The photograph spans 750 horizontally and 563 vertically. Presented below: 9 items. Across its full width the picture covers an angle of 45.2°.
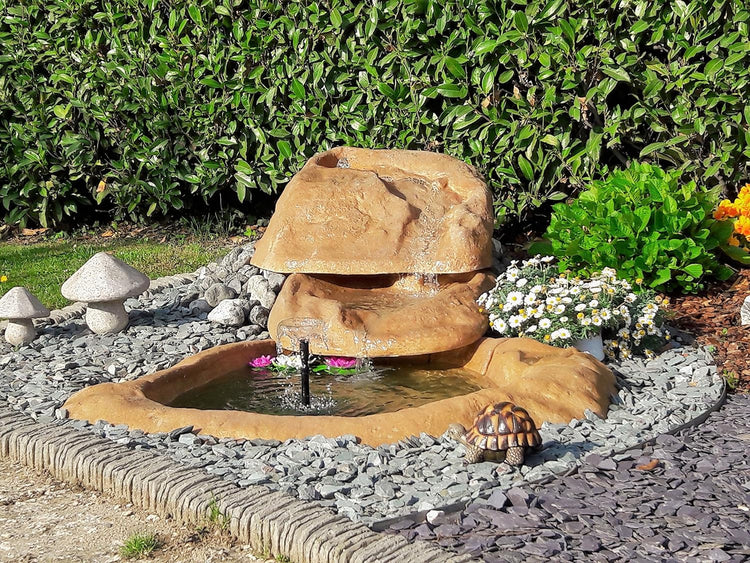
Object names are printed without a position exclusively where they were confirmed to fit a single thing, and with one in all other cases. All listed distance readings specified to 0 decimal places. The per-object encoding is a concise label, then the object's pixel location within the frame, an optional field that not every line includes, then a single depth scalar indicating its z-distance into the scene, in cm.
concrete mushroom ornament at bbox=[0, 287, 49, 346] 586
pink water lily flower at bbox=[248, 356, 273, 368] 576
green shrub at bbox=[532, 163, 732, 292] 614
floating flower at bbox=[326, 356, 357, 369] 569
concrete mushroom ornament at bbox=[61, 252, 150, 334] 594
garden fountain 457
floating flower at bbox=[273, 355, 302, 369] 566
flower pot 546
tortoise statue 388
